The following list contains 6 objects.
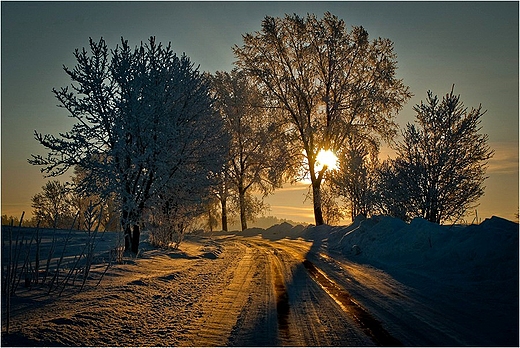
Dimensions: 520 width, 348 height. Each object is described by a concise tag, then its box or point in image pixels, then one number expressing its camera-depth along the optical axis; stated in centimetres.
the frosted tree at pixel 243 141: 3800
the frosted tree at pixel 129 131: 1370
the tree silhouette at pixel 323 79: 2864
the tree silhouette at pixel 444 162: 1958
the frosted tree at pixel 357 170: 2992
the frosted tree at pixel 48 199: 4322
